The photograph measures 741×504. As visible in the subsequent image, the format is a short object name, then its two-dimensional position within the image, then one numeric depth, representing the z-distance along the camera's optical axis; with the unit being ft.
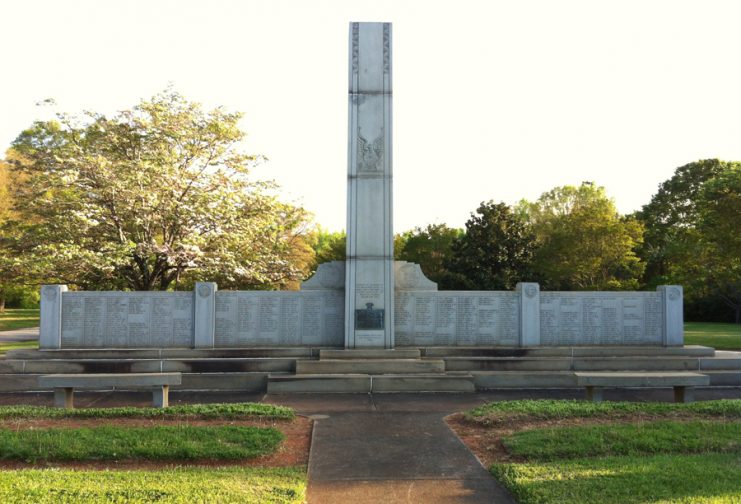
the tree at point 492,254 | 99.30
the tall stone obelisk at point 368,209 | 43.42
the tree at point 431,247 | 131.69
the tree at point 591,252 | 116.26
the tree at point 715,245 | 73.61
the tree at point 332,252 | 152.05
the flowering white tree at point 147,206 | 59.77
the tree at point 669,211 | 139.64
